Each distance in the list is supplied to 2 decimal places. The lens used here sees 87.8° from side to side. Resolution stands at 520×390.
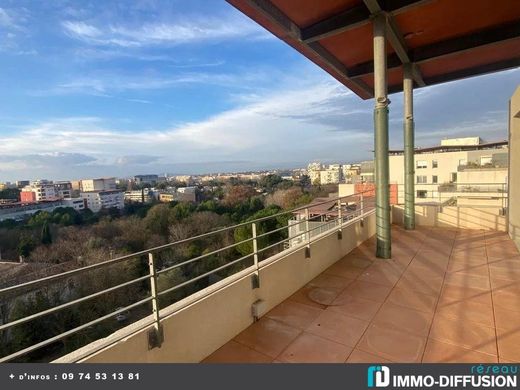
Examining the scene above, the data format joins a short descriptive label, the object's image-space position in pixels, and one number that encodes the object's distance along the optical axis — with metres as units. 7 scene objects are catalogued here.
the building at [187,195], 56.25
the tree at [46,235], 27.50
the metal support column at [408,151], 5.96
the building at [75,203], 57.44
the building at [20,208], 40.72
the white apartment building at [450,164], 21.03
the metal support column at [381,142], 4.09
